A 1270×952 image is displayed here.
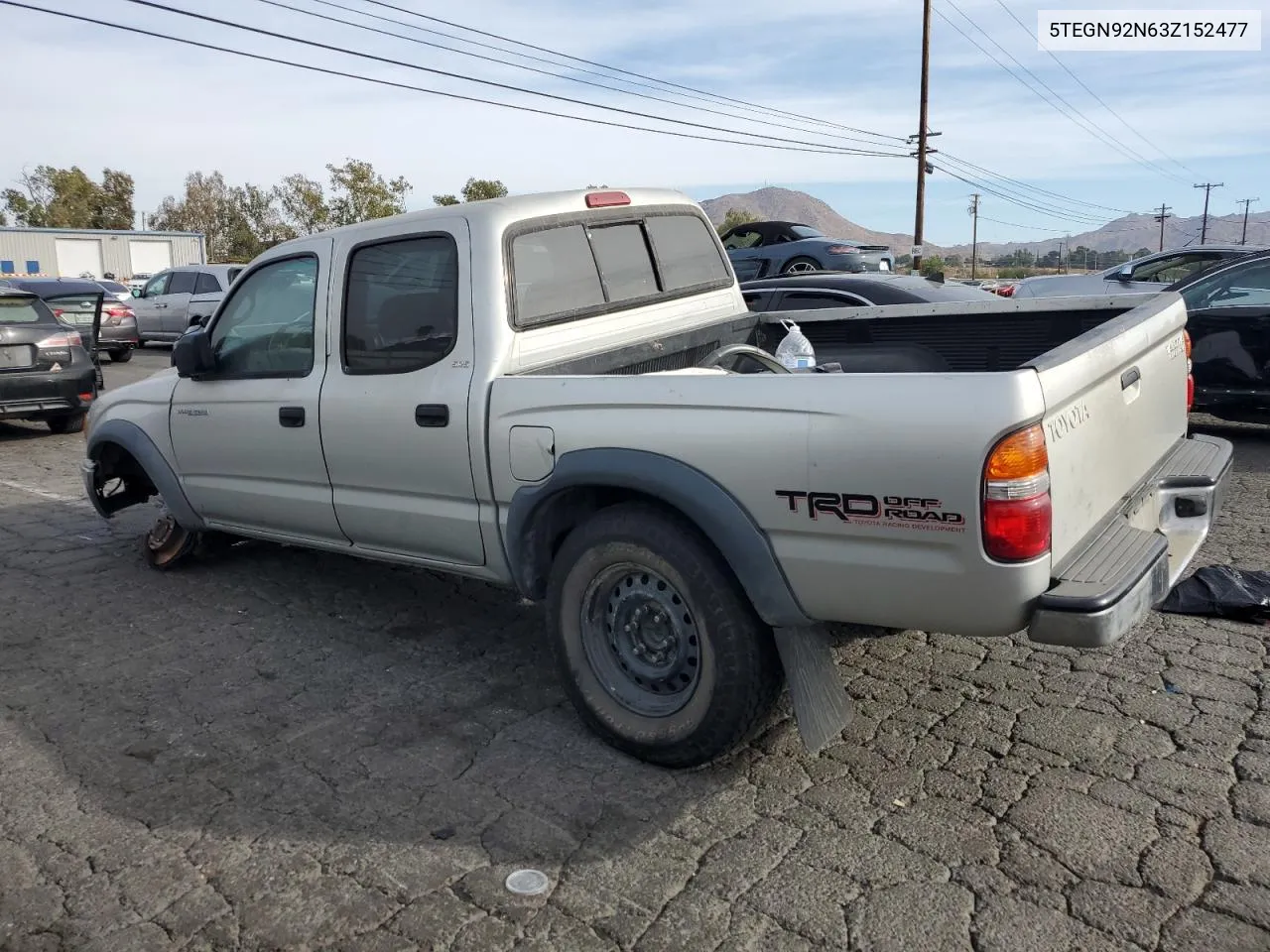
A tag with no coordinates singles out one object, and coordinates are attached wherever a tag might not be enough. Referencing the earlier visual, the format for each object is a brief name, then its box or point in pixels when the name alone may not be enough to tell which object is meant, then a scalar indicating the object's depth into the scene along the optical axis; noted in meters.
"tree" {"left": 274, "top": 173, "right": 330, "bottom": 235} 54.34
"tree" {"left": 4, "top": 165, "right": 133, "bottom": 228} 72.25
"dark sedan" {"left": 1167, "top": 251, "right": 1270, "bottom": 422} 8.33
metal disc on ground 2.87
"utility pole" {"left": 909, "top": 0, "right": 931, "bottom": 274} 31.70
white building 52.38
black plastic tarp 4.62
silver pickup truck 2.82
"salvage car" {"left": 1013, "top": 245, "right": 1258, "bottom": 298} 13.55
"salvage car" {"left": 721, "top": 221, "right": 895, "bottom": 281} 17.08
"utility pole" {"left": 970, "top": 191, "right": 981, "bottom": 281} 93.00
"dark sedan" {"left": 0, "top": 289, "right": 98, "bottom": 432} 10.52
